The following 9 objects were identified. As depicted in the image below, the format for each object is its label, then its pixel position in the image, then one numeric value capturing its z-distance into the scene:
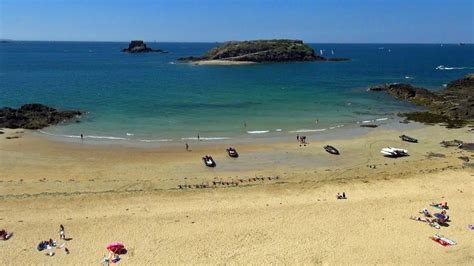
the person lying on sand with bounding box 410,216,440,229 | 25.02
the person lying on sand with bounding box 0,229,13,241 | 23.44
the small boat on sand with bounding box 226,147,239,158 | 38.66
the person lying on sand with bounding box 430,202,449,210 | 27.44
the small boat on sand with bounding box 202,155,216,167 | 36.18
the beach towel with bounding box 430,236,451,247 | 22.89
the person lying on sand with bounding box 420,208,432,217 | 26.20
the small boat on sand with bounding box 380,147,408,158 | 38.47
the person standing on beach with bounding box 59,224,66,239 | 23.59
